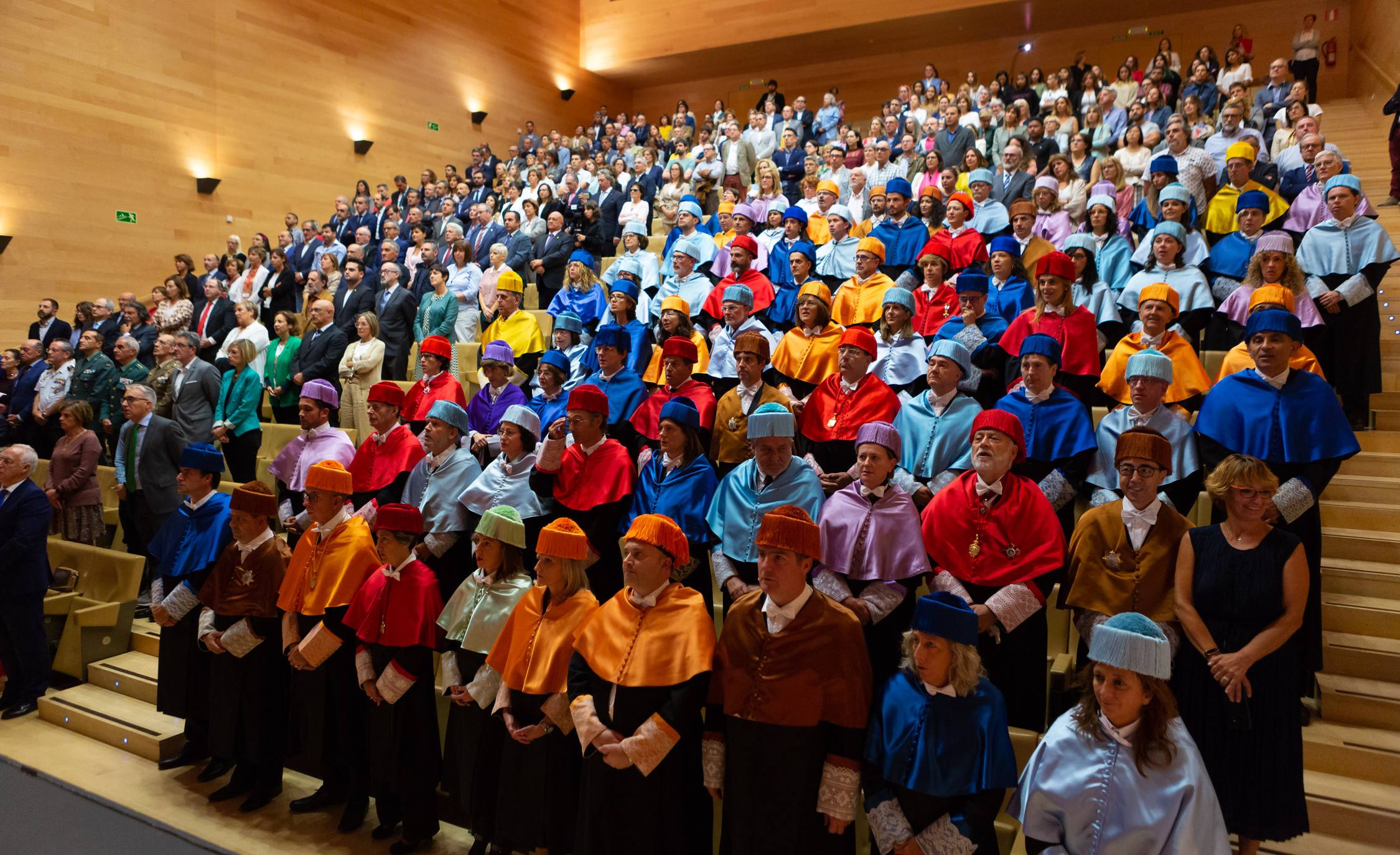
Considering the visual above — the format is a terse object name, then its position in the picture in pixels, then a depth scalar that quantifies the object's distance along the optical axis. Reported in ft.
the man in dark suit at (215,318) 32.22
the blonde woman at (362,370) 25.52
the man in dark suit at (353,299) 29.89
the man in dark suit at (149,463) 22.13
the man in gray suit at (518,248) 33.32
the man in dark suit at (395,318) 28.94
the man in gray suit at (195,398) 24.03
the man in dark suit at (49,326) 32.53
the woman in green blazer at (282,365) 27.76
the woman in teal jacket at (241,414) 23.72
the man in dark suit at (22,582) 18.57
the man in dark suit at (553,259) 32.07
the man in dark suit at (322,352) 26.66
